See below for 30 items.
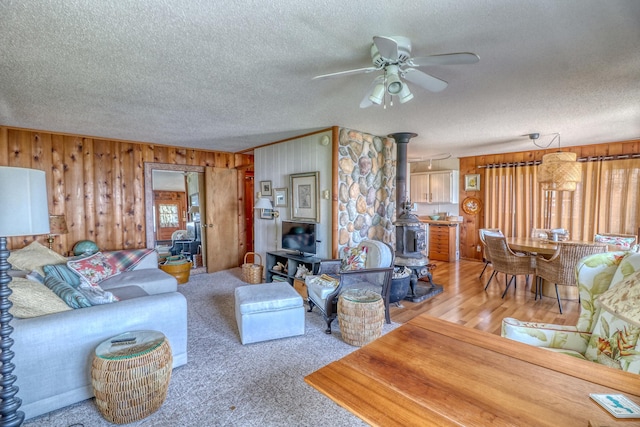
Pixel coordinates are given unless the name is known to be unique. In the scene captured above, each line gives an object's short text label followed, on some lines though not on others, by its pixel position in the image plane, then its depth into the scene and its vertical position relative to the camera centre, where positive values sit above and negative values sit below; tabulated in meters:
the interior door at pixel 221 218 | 5.79 -0.34
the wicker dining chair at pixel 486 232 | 4.89 -0.57
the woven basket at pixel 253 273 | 4.96 -1.20
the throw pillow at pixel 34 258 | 3.08 -0.60
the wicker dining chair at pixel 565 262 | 3.61 -0.79
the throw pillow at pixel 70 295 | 2.11 -0.67
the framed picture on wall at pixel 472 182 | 6.73 +0.40
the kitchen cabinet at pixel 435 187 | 7.01 +0.33
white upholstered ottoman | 2.81 -1.10
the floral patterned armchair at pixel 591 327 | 1.52 -0.71
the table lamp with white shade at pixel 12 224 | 1.46 -0.11
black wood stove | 4.14 -0.55
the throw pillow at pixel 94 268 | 3.20 -0.75
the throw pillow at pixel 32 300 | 1.89 -0.64
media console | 4.14 -0.95
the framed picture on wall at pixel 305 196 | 4.39 +0.07
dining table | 4.07 -0.71
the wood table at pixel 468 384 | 0.89 -0.64
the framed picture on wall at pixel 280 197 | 4.99 +0.07
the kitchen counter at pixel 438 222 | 6.68 -0.50
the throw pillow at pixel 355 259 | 3.41 -0.68
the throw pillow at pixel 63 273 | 2.88 -0.70
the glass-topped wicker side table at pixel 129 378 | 1.77 -1.07
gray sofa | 1.83 -0.92
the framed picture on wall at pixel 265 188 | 5.32 +0.24
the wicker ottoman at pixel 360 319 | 2.75 -1.11
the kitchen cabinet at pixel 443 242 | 6.70 -0.97
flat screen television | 4.30 -0.55
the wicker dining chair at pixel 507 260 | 4.17 -0.86
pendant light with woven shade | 4.08 +0.40
